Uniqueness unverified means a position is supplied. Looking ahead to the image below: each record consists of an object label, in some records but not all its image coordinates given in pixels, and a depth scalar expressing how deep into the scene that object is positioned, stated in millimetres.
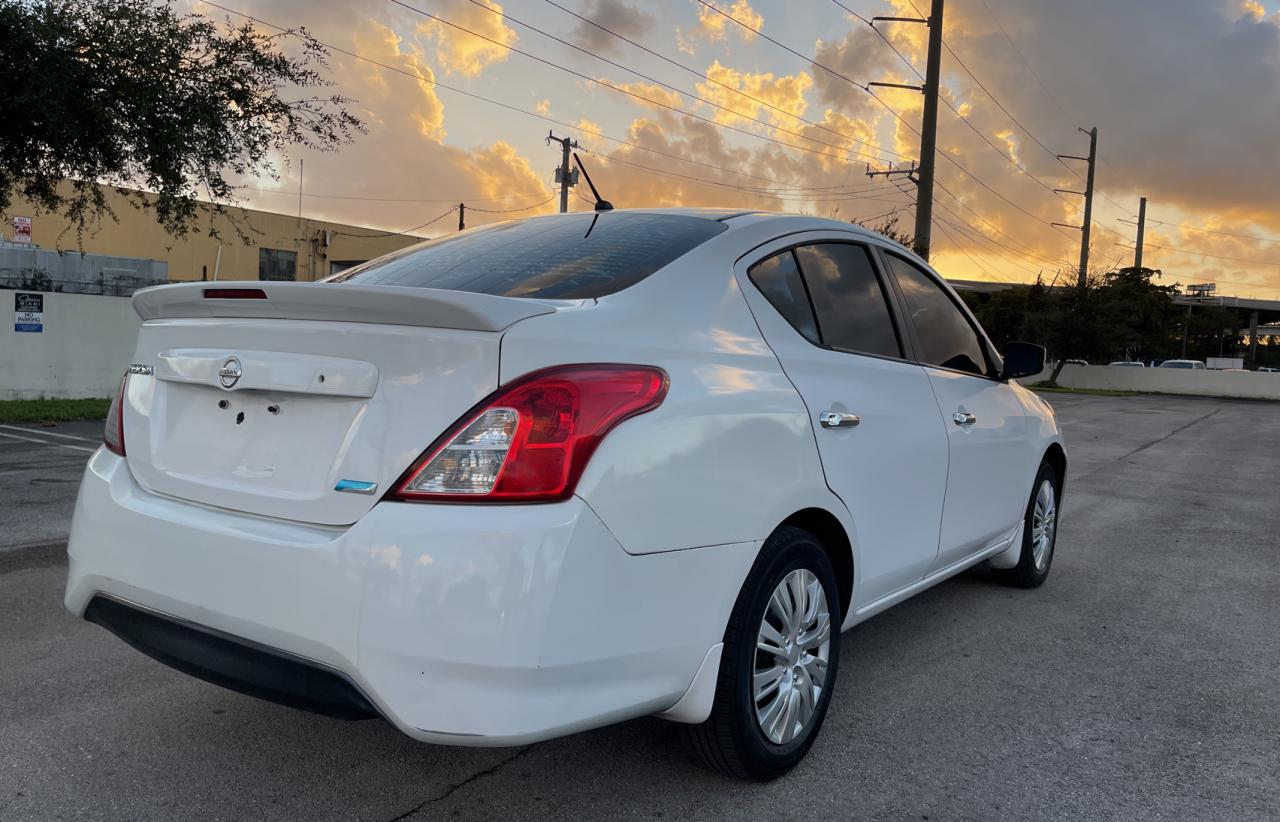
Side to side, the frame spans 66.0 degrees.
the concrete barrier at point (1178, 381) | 45844
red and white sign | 19703
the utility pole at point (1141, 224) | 66250
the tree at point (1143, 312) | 44656
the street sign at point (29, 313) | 15281
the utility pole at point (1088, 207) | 48325
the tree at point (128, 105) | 10703
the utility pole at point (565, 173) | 36688
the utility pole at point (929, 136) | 24047
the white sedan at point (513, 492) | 2191
